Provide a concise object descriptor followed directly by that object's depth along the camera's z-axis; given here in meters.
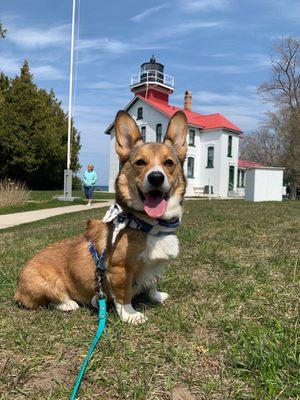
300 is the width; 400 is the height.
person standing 17.89
